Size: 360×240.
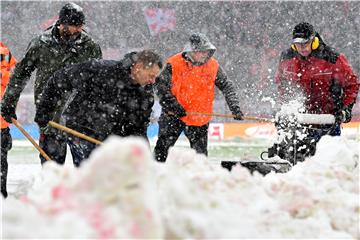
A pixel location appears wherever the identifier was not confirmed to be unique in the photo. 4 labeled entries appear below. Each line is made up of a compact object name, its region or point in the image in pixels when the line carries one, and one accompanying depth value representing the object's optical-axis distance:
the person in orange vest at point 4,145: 14.07
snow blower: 13.52
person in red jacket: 14.04
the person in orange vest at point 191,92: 14.47
